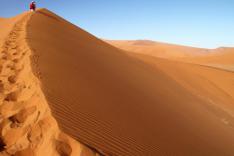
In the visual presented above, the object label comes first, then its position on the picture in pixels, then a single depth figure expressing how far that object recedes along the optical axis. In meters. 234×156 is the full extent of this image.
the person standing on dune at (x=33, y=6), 15.37
